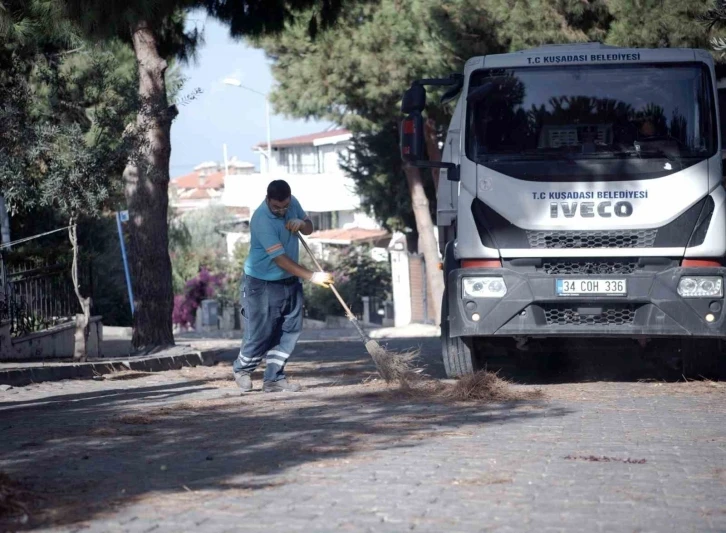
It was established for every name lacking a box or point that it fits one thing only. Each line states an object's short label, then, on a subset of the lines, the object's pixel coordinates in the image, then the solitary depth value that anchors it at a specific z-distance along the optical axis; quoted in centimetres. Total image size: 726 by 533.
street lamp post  4559
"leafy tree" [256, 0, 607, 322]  1842
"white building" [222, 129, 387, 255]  5389
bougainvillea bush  4019
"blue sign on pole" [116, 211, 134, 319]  2277
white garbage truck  934
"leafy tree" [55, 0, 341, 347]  1418
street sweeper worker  962
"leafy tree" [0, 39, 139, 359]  1259
